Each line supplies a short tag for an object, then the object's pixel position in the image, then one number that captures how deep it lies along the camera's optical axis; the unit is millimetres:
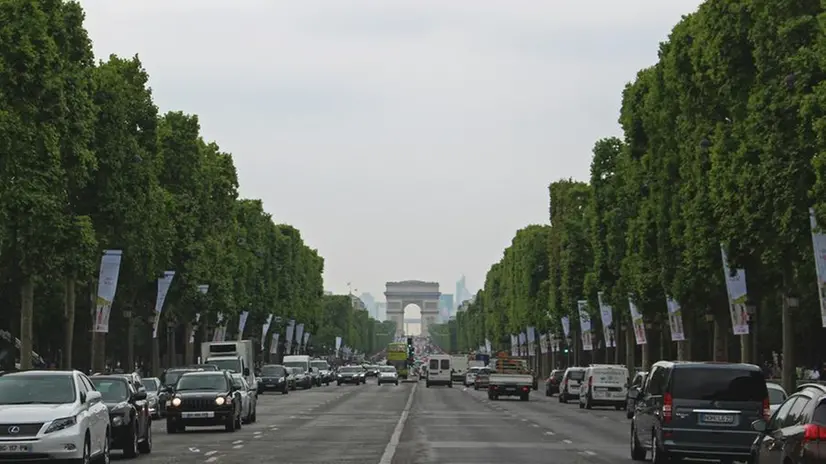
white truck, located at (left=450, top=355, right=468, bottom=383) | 136500
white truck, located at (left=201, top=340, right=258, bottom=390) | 75431
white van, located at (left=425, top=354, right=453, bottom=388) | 124094
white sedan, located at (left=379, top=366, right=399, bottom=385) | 131000
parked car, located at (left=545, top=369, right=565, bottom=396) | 94119
